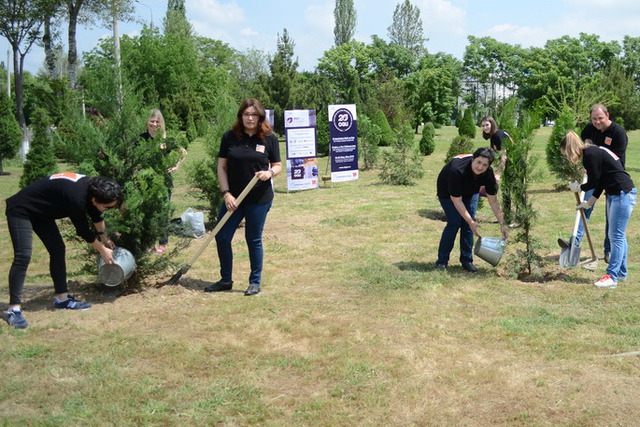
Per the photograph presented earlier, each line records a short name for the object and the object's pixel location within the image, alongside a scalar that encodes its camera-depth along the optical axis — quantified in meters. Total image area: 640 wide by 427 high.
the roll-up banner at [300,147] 13.84
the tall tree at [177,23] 48.97
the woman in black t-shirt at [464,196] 6.00
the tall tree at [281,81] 36.94
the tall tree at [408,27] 74.62
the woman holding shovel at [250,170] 5.38
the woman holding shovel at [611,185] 5.78
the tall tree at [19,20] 23.16
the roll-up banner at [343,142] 14.88
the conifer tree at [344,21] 69.50
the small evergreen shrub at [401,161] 14.48
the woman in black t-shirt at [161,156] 5.45
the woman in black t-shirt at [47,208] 4.63
